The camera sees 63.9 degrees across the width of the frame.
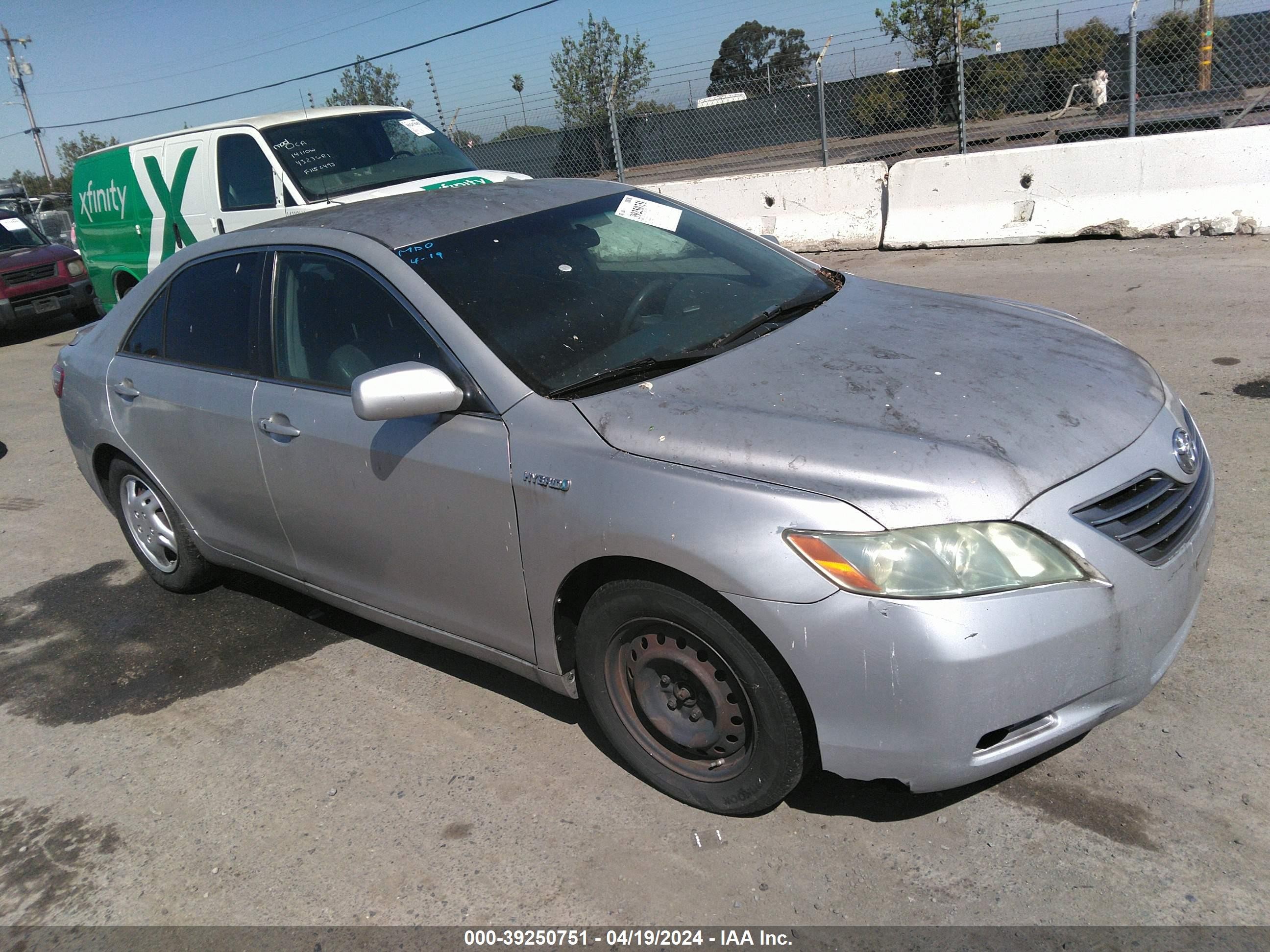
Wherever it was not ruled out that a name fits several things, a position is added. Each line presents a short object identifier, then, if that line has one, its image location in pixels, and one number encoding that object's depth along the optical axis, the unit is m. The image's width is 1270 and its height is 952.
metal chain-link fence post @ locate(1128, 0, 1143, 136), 9.52
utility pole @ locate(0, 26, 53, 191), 49.12
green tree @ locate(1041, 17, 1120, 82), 16.48
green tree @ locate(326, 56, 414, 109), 32.44
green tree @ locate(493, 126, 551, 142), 19.38
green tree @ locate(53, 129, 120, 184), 48.91
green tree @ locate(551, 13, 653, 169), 15.73
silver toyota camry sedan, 2.40
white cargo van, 8.80
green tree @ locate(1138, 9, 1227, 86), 14.66
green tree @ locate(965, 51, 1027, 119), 17.45
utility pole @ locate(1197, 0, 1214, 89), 12.38
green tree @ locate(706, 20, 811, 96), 15.54
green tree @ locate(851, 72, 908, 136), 16.98
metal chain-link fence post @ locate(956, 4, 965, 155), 10.70
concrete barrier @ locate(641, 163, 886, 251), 10.85
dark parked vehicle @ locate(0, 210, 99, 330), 13.12
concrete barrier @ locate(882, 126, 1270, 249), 8.64
